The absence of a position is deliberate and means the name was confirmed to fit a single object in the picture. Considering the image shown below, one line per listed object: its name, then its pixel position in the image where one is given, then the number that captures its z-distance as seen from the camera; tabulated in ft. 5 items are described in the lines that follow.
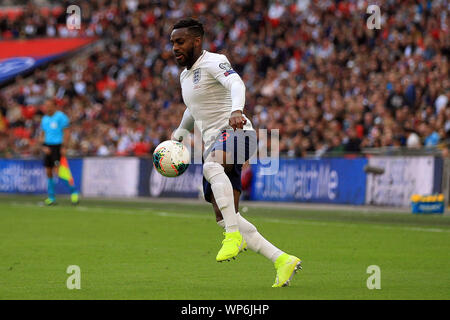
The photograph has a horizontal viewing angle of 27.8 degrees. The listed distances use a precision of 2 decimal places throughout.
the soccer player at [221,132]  26.17
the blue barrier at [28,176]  97.71
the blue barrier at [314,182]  71.97
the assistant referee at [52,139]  71.67
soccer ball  28.19
